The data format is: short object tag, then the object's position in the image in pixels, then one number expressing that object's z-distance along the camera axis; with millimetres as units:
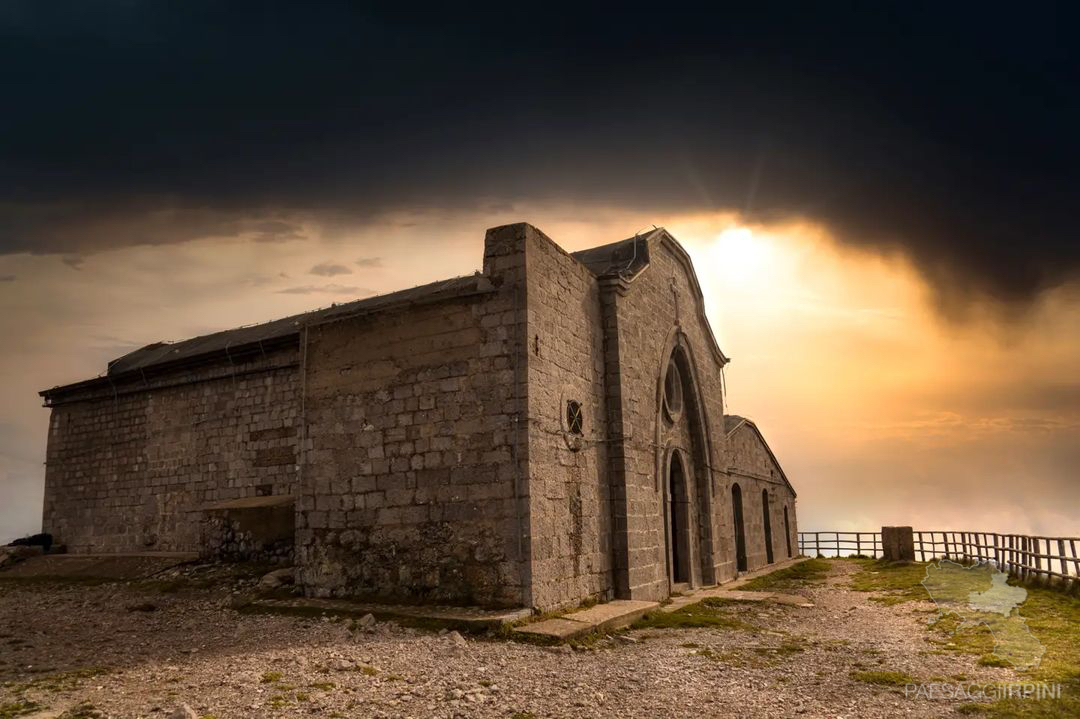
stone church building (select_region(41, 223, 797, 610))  9336
